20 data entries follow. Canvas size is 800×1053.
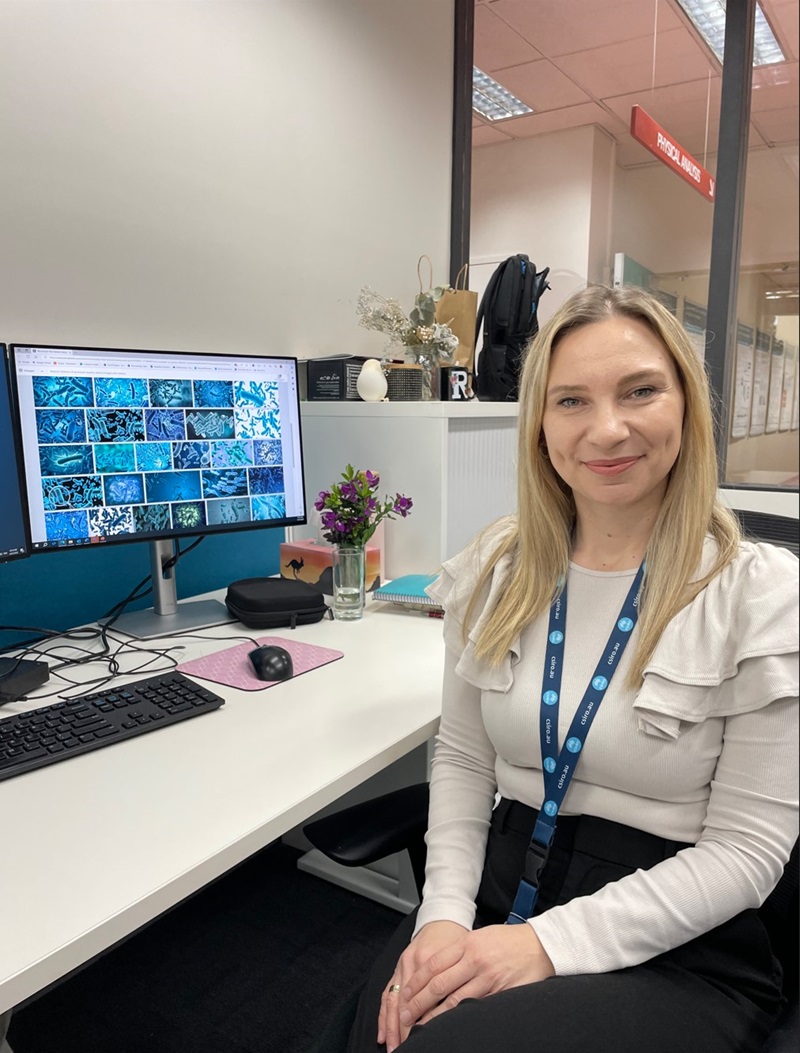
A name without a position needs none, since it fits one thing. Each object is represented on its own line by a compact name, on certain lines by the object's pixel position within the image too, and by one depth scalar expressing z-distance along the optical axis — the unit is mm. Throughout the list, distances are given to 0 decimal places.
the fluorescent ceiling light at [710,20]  2590
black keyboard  1037
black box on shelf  2072
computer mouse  1324
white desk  749
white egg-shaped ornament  2023
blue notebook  1710
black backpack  2240
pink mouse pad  1322
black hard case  1593
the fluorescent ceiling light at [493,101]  2959
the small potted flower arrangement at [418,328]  2150
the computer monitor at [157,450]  1410
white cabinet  1893
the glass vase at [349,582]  1694
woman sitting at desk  853
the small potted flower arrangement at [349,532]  1691
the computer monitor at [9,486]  1320
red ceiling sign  2771
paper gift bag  2275
